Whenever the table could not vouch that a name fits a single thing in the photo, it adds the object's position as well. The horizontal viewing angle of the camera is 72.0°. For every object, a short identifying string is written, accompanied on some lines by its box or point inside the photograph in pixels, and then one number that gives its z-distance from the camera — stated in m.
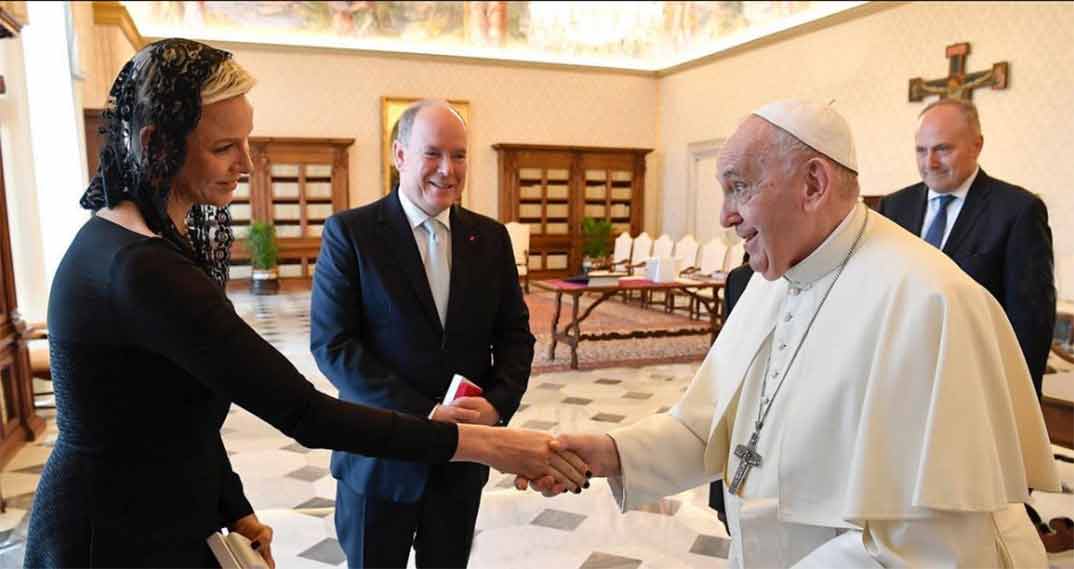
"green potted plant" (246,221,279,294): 11.84
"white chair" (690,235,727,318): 10.03
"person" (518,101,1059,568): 1.36
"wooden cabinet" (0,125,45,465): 4.39
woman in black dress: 1.13
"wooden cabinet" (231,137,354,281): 12.67
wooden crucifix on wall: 8.38
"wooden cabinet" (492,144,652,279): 13.86
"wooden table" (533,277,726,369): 7.10
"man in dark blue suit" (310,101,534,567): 1.97
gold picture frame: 13.23
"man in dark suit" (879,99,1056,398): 2.86
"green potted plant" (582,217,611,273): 13.12
